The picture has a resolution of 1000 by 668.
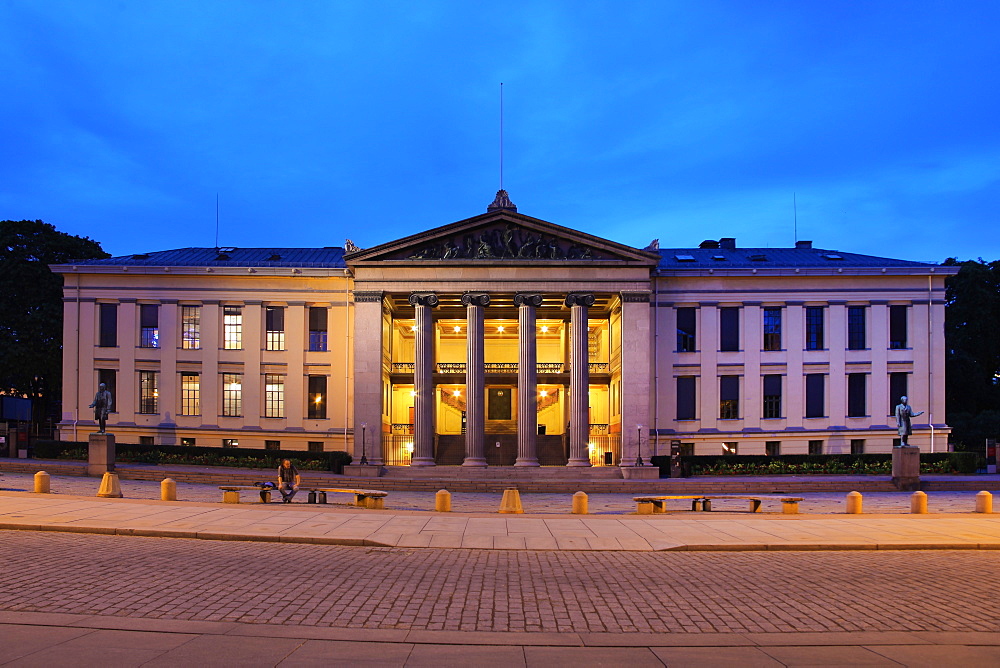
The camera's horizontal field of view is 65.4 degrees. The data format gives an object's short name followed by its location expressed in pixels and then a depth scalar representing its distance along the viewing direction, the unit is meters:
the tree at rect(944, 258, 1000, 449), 63.12
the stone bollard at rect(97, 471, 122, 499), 27.20
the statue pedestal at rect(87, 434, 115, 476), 38.94
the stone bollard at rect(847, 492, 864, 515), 26.03
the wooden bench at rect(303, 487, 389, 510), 26.66
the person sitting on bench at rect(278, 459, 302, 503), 28.44
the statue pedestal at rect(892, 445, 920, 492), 39.19
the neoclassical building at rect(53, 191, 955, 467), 52.34
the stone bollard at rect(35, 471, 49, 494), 27.67
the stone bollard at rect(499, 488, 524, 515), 26.06
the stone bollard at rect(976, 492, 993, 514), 26.56
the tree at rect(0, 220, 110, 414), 55.47
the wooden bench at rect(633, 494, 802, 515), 26.59
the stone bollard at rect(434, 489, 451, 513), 25.61
